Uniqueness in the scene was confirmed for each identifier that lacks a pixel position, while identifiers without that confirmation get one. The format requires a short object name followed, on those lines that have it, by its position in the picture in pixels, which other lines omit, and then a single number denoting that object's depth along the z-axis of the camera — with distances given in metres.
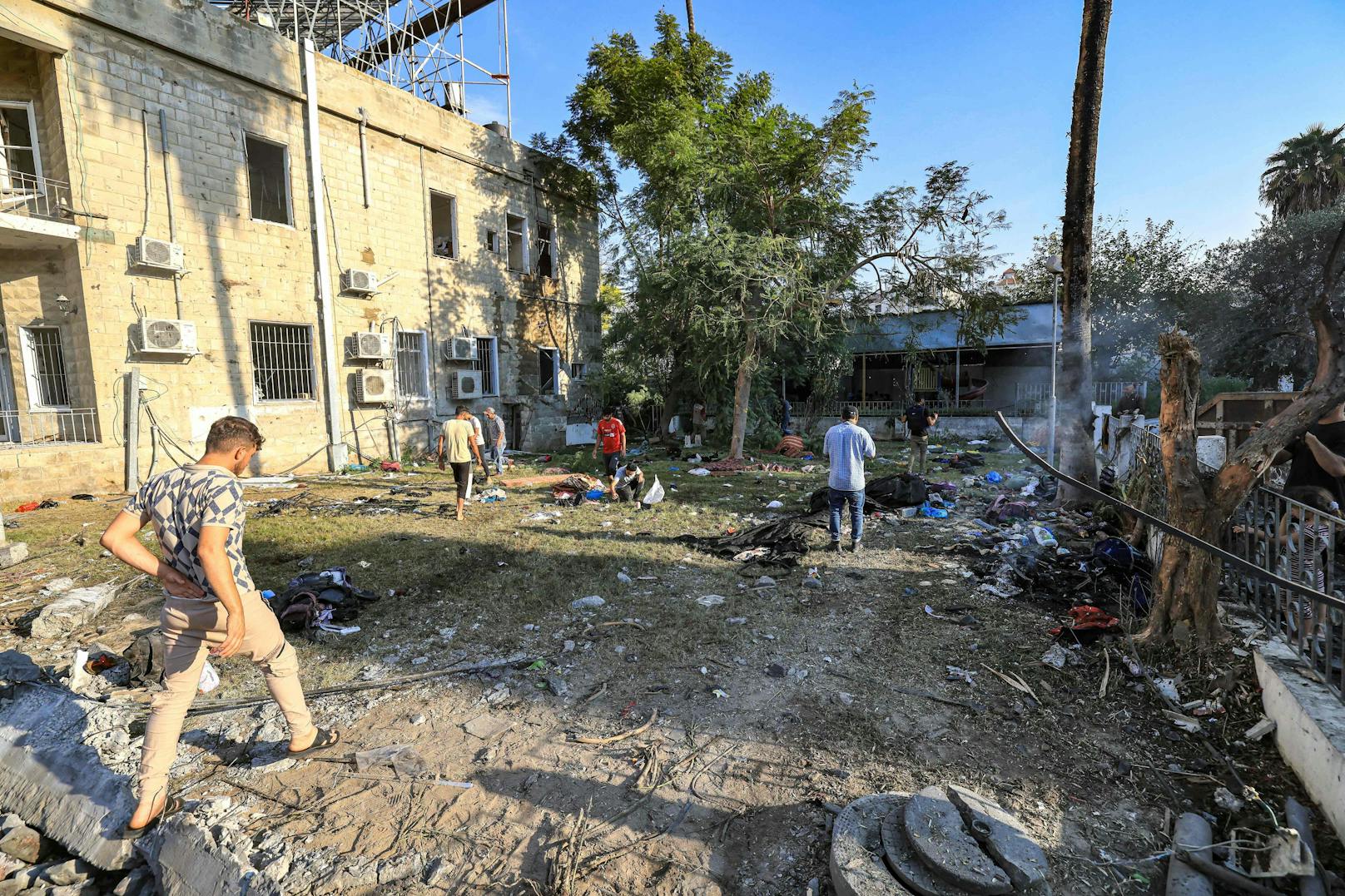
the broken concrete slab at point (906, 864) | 2.22
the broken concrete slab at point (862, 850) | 2.22
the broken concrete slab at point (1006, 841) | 2.24
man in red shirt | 9.66
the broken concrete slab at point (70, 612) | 4.53
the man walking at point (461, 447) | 8.09
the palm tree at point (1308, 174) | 21.84
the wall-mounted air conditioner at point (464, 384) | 14.82
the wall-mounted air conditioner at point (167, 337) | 9.83
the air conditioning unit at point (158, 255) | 9.77
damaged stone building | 9.48
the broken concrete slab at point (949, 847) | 2.21
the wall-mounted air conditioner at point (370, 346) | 12.57
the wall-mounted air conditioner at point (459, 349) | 14.68
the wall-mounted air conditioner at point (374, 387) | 12.71
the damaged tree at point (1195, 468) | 3.49
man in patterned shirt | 2.51
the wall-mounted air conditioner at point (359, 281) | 12.50
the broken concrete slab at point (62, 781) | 2.56
